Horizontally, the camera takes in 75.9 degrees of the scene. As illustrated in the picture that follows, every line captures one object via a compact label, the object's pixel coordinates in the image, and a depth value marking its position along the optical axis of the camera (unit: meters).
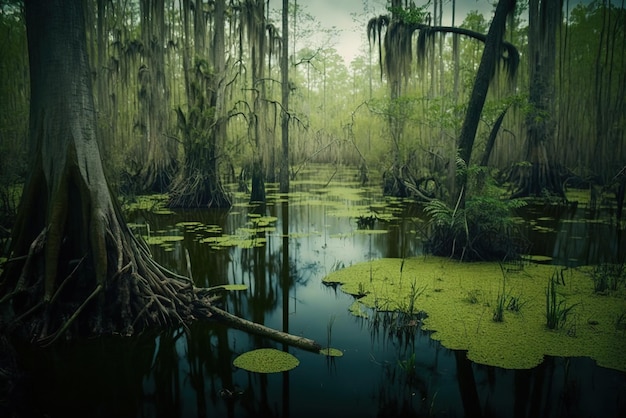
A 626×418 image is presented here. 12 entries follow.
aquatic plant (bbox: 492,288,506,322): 3.20
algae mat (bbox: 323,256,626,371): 2.75
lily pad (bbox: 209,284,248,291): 4.13
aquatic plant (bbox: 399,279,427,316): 3.37
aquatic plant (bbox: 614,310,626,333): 3.04
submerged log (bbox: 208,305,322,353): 2.83
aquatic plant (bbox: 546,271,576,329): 3.05
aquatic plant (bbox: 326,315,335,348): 2.94
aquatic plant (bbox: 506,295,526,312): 3.43
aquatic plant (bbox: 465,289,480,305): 3.63
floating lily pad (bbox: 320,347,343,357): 2.78
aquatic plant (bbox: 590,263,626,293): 3.96
